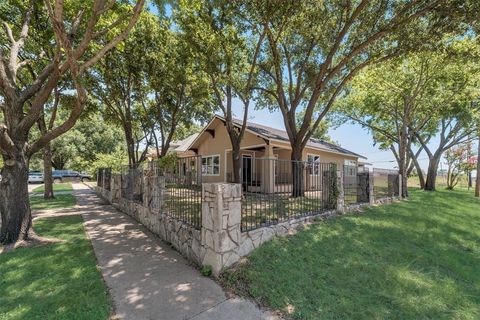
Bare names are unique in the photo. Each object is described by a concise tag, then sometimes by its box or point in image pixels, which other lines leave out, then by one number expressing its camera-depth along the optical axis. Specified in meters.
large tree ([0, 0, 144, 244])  5.17
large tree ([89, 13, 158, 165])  10.83
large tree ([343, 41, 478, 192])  12.74
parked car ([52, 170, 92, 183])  28.89
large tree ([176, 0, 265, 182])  8.56
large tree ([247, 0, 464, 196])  7.99
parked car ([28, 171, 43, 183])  28.43
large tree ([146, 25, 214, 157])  10.79
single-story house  13.79
